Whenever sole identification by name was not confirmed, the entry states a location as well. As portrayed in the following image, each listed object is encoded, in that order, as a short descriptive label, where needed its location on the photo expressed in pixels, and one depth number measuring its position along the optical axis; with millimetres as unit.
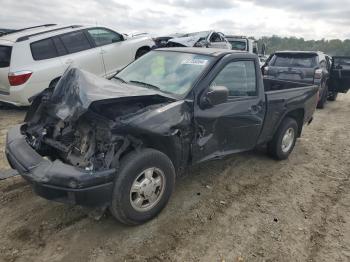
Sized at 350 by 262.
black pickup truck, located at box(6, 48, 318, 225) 3105
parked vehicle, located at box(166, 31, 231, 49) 10734
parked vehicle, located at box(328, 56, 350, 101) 10977
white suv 7484
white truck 14122
